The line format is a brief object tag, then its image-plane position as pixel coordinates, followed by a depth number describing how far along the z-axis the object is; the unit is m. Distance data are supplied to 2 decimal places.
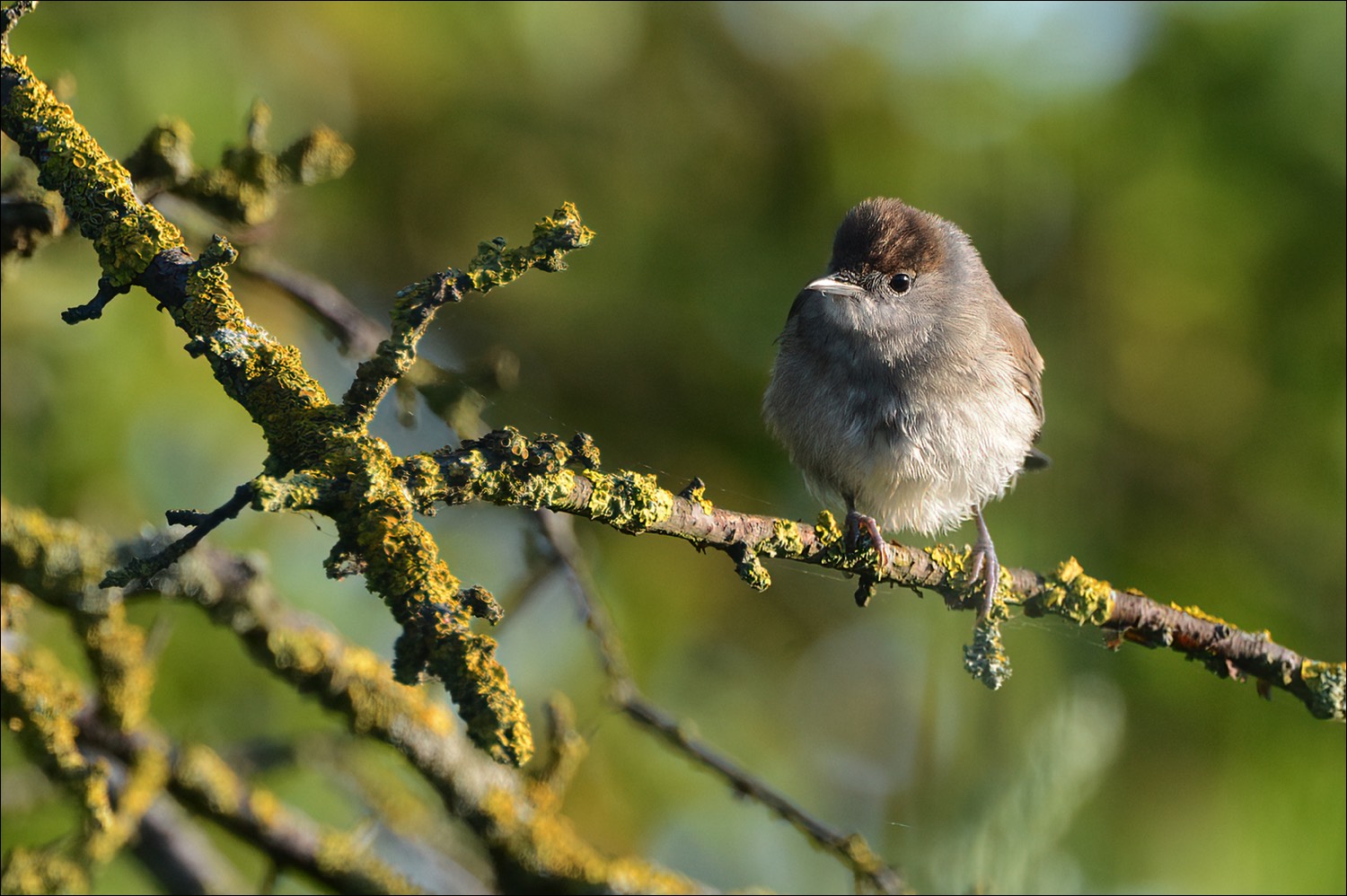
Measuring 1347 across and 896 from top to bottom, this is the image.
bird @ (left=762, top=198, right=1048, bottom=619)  7.04
